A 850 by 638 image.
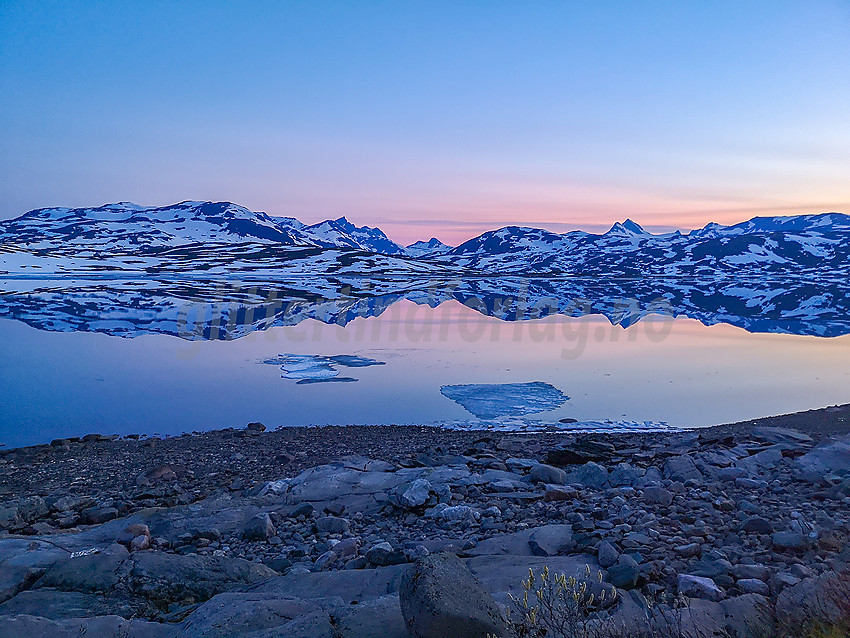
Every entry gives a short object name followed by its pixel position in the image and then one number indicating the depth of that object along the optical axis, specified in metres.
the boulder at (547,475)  7.68
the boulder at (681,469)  7.25
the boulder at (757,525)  5.12
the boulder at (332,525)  6.59
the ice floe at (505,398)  14.23
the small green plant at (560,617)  3.08
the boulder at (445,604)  3.23
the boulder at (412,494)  6.98
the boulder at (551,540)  5.29
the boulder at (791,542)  4.64
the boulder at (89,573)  4.89
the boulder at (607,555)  4.69
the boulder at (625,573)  4.28
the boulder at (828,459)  6.89
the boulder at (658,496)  6.28
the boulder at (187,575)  4.89
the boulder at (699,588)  4.00
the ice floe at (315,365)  18.30
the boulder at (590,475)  7.44
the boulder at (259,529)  6.39
